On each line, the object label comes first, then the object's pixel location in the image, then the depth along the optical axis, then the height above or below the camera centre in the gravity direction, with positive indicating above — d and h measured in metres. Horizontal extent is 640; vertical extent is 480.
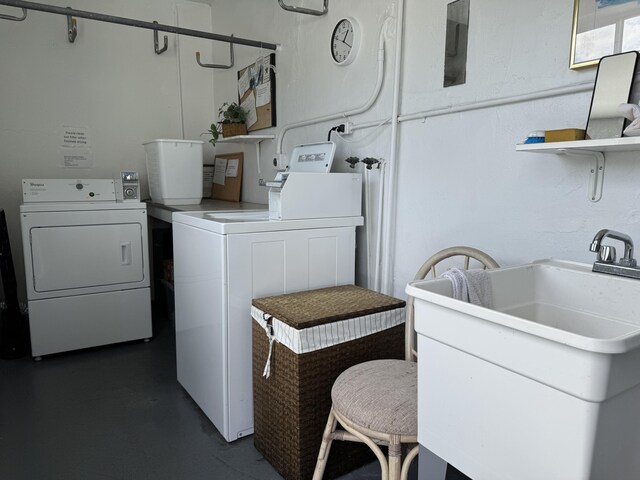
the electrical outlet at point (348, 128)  2.34 +0.22
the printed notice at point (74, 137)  3.47 +0.23
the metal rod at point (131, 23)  2.42 +0.85
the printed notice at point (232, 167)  3.61 +0.02
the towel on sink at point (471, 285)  1.09 -0.28
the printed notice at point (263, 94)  3.06 +0.52
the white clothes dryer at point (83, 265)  2.77 -0.63
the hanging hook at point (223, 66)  3.49 +0.83
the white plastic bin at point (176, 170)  3.21 -0.02
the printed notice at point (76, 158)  3.49 +0.07
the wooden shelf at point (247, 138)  3.05 +0.22
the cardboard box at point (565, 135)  1.21 +0.11
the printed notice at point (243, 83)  3.37 +0.65
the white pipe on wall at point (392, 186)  2.00 -0.07
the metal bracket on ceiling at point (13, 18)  2.56 +0.85
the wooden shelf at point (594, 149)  1.11 +0.07
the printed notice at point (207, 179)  4.04 -0.09
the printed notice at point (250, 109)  3.27 +0.45
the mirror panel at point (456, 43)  1.72 +0.50
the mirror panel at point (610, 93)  1.18 +0.22
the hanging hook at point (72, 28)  3.31 +1.02
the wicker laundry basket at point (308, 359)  1.62 -0.71
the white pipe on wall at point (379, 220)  2.16 -0.24
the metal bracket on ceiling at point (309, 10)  2.31 +0.84
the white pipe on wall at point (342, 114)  2.09 +0.30
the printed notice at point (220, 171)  3.82 -0.02
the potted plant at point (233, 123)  3.27 +0.34
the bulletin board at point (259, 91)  3.03 +0.55
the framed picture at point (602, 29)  1.23 +0.41
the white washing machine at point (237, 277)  1.87 -0.48
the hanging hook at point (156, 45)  3.68 +1.01
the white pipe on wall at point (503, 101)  1.36 +0.25
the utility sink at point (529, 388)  0.74 -0.40
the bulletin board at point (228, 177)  3.58 -0.07
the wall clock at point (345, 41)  2.26 +0.67
